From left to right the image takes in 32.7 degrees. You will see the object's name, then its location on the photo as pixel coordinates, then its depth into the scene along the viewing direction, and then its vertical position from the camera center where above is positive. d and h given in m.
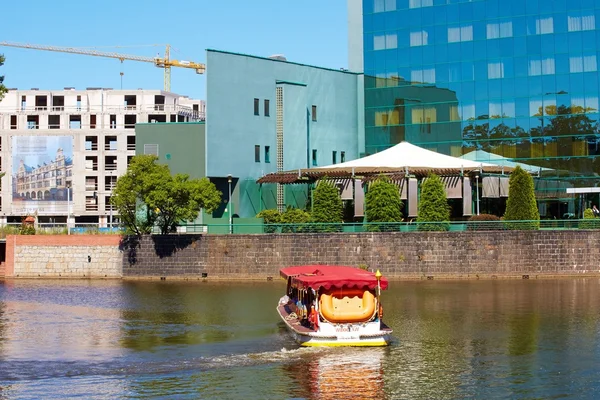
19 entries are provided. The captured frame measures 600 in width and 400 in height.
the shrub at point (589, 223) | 68.31 +1.04
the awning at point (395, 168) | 72.69 +5.19
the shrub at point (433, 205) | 70.44 +2.40
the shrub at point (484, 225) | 68.48 +0.97
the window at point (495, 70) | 81.88 +13.61
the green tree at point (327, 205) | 72.19 +2.54
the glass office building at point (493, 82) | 79.75 +12.78
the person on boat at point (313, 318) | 40.38 -3.09
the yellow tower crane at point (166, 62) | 181.00 +32.01
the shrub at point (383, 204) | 70.50 +2.52
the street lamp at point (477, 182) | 73.51 +4.14
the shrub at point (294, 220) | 70.25 +1.49
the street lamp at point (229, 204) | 74.41 +2.92
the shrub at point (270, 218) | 70.94 +1.68
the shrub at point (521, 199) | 69.19 +2.72
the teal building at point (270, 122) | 79.75 +9.69
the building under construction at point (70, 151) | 127.69 +11.63
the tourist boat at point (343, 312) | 39.97 -2.85
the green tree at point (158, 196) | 70.38 +3.20
